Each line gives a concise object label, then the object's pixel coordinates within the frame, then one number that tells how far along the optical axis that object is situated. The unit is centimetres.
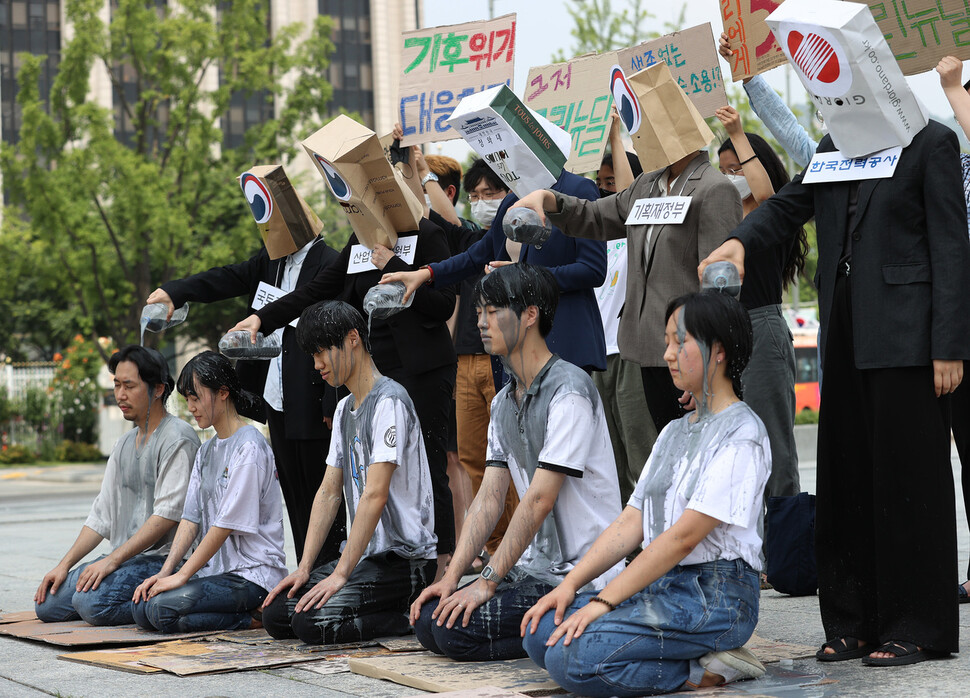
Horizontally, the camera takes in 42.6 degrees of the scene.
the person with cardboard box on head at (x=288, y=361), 591
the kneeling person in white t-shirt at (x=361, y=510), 488
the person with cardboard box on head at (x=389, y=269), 552
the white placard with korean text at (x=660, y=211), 485
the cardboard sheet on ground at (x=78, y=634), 515
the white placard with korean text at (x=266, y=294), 621
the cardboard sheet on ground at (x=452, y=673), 391
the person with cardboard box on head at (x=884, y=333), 395
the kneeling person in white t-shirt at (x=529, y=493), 420
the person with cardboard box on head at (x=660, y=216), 483
